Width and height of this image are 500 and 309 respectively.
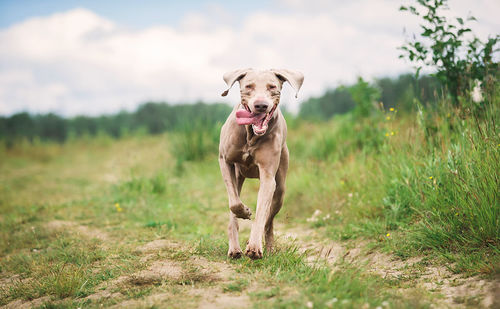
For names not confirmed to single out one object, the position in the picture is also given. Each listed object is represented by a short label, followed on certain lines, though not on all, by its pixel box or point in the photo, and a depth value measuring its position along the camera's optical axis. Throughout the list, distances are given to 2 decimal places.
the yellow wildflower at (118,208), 6.59
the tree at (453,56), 4.88
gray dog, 3.50
